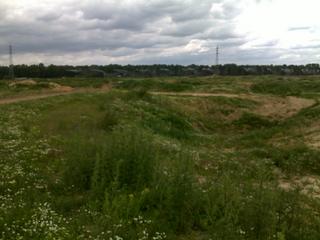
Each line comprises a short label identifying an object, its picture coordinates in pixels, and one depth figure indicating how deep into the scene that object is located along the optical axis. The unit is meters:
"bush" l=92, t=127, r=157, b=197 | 5.82
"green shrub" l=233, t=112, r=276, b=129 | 23.79
